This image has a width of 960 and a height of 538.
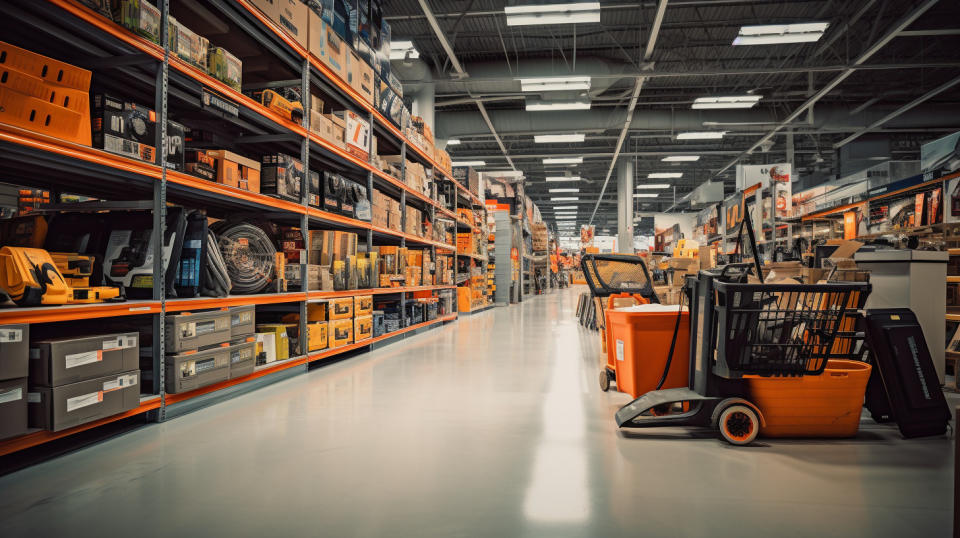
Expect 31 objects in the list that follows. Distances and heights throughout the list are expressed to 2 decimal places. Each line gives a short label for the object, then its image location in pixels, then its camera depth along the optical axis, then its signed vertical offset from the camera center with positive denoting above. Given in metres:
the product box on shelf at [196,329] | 2.70 -0.33
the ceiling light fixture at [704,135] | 14.98 +4.18
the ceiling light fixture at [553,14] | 7.70 +4.11
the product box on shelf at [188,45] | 2.88 +1.38
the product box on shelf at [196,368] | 2.69 -0.55
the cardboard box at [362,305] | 5.06 -0.35
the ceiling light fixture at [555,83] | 10.56 +4.08
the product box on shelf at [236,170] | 3.35 +0.73
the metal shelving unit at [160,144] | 2.14 +0.60
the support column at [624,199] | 20.29 +3.02
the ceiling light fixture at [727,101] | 11.34 +3.97
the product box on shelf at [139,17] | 2.40 +1.28
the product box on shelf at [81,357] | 2.02 -0.37
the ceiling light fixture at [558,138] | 14.72 +4.07
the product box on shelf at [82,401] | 2.02 -0.56
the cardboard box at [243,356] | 3.20 -0.56
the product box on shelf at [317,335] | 4.27 -0.56
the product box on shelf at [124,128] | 2.41 +0.74
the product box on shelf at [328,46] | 4.22 +2.04
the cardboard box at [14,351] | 1.88 -0.30
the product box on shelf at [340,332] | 4.58 -0.58
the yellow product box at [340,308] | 4.58 -0.35
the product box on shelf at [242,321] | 3.22 -0.33
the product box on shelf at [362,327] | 5.05 -0.59
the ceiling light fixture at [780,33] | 8.32 +4.10
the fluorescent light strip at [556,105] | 11.58 +3.93
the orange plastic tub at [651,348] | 2.82 -0.45
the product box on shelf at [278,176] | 3.88 +0.77
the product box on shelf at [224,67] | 3.24 +1.39
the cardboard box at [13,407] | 1.87 -0.52
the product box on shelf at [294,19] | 3.76 +2.01
